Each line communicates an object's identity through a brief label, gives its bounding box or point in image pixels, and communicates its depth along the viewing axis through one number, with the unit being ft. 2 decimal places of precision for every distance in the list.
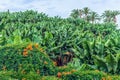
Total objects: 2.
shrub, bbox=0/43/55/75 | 20.43
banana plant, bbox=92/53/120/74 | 26.93
